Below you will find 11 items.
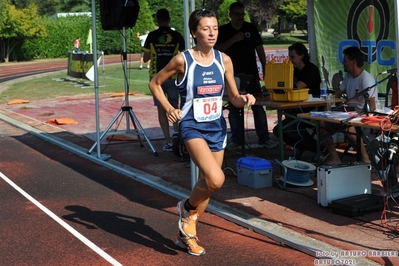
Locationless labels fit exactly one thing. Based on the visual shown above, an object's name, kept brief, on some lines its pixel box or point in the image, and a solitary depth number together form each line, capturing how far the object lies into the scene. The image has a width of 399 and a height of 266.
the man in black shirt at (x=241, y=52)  10.28
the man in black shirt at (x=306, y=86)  9.19
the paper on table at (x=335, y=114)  7.25
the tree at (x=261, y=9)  45.22
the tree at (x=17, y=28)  48.66
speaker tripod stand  10.85
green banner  10.14
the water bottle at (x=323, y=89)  8.98
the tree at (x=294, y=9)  65.57
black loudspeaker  10.49
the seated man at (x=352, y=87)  8.28
